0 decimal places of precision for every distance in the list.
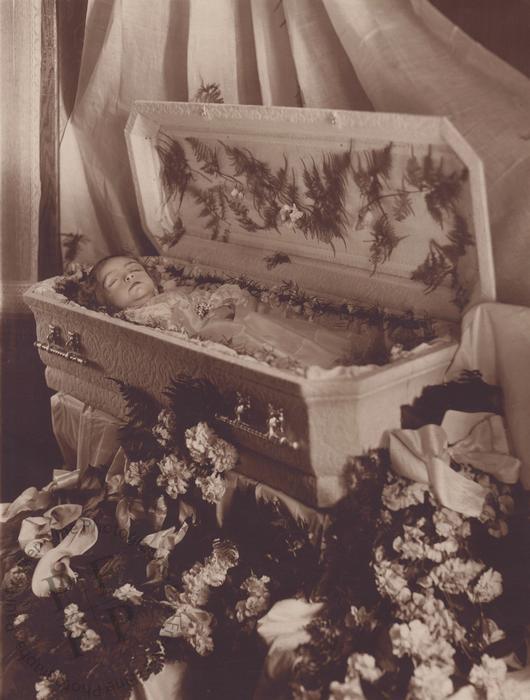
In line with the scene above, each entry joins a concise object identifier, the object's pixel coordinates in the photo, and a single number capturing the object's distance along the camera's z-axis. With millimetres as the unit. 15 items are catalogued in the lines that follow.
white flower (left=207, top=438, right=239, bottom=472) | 1947
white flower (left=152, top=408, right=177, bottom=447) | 2047
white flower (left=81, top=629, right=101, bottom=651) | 1767
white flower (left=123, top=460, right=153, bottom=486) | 2145
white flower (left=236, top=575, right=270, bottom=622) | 1784
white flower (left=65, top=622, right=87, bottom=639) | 1783
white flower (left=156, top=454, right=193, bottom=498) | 2000
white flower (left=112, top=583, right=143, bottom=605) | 1887
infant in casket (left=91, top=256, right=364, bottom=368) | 2201
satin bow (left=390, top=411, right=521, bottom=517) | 1652
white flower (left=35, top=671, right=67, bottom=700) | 1721
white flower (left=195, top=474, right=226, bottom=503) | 1955
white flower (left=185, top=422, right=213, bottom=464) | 1939
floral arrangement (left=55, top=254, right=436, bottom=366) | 2057
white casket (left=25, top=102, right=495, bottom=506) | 1797
